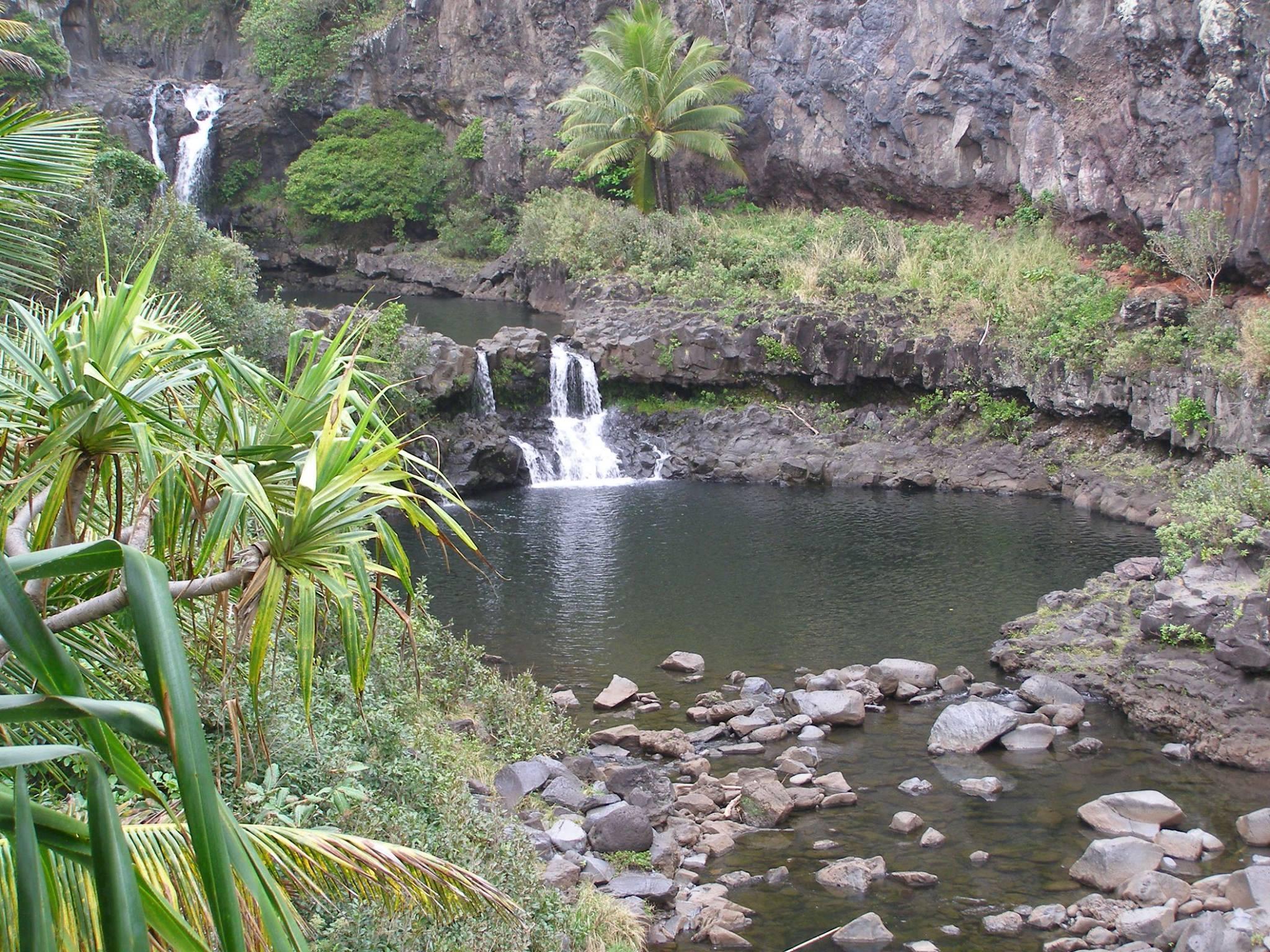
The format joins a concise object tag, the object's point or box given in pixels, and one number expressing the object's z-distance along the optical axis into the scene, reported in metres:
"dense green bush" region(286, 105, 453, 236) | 44.06
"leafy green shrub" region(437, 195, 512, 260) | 43.44
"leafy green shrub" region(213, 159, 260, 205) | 46.25
